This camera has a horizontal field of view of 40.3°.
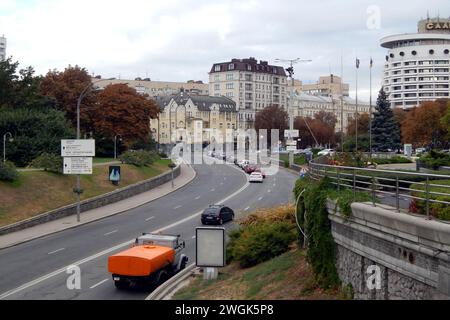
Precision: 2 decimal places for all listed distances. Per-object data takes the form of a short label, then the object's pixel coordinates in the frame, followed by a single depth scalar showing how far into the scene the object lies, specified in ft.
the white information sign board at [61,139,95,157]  134.10
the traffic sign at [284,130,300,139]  222.69
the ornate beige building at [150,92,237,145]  447.42
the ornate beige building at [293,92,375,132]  565.12
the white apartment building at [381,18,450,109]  465.06
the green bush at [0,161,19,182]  132.57
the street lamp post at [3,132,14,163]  175.01
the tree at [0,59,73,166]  180.04
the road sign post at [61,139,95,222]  133.90
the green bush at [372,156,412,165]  135.09
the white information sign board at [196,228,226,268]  67.46
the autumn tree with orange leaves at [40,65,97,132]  249.34
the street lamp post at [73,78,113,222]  128.73
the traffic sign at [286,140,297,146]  224.33
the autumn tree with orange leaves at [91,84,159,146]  252.21
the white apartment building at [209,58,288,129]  545.03
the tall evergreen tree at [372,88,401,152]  248.32
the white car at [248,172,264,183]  211.82
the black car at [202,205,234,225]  121.49
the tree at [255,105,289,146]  390.67
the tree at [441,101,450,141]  194.22
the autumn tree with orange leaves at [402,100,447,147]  256.73
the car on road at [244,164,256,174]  250.16
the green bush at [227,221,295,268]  70.38
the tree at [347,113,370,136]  314.53
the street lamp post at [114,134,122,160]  241.80
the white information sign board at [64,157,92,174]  133.80
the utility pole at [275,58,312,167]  235.28
